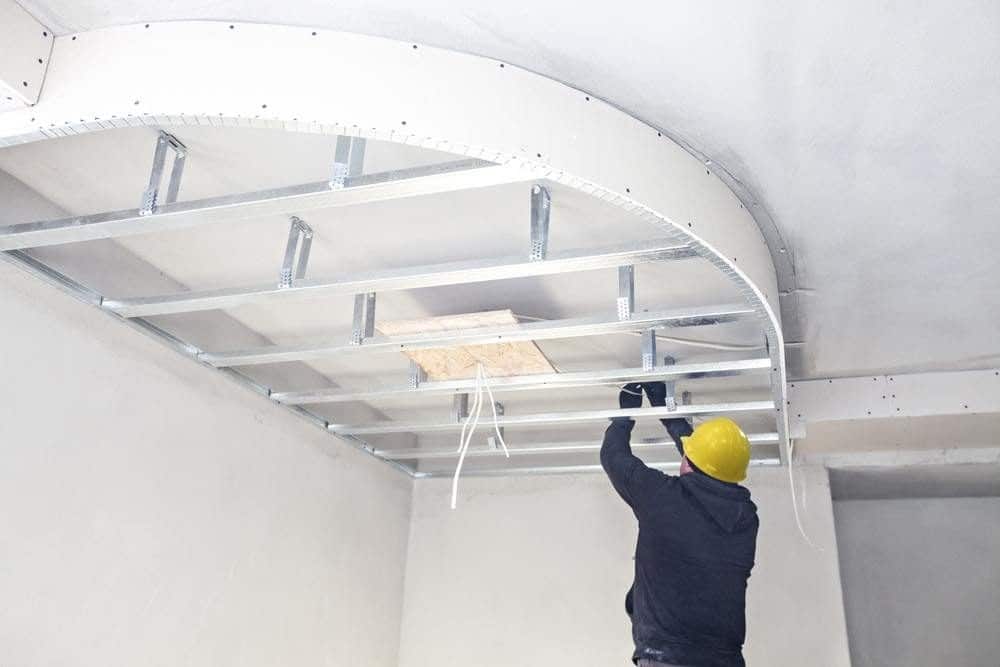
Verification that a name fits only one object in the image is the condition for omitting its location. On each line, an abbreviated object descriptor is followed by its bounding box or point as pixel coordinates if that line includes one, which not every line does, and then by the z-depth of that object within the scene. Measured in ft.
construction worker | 8.95
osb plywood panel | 9.87
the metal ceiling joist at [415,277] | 8.04
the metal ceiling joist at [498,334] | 9.30
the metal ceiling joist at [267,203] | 6.90
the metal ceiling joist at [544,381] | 10.62
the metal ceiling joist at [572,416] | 11.54
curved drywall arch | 6.44
